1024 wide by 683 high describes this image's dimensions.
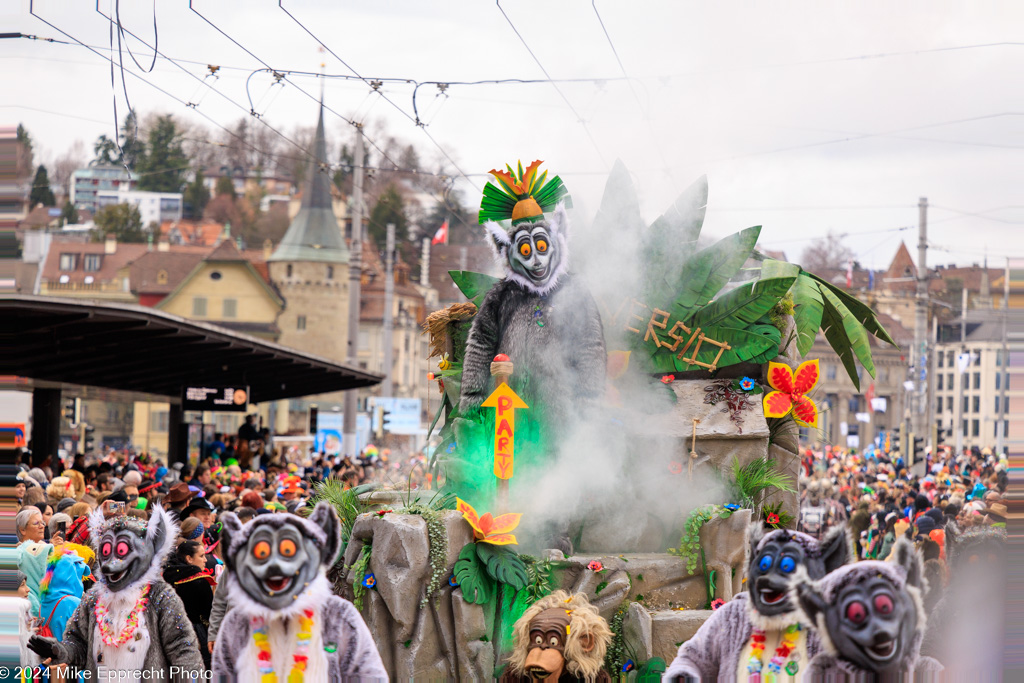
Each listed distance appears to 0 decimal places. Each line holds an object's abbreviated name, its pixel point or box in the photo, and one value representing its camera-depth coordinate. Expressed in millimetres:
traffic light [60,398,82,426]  33562
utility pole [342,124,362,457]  27234
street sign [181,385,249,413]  19797
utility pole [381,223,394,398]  35062
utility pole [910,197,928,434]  29961
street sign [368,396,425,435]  32250
